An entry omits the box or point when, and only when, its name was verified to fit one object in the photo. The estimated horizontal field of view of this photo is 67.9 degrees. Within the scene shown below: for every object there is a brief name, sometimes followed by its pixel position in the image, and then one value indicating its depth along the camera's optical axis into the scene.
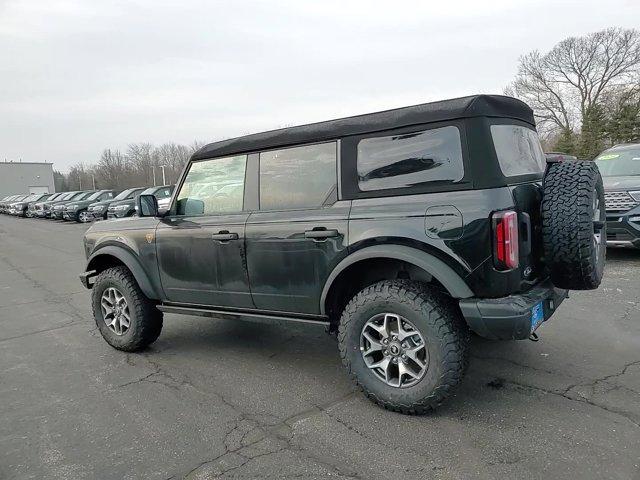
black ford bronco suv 2.84
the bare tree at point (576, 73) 36.88
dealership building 75.25
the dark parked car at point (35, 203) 32.22
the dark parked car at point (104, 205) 23.56
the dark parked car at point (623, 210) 7.02
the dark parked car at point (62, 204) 26.49
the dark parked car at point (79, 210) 24.84
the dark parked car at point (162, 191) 19.89
